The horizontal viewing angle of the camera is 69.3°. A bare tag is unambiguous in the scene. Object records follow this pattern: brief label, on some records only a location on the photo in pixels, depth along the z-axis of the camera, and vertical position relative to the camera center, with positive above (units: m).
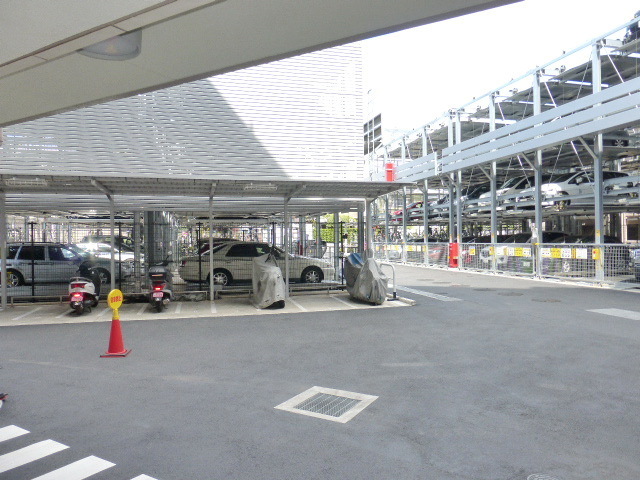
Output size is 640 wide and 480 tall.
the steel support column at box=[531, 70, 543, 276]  17.27 +1.36
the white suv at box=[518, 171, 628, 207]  16.86 +1.82
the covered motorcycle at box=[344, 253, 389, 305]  12.07 -1.20
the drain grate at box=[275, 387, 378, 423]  4.79 -1.82
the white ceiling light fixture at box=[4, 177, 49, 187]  10.18 +1.40
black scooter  11.15 -1.17
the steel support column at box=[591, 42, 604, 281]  14.55 +1.68
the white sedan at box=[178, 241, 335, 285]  15.41 -0.85
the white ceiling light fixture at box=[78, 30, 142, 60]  3.02 +1.31
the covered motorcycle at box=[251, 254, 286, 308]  11.66 -1.17
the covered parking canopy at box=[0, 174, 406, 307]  11.00 +1.35
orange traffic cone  7.27 -1.61
